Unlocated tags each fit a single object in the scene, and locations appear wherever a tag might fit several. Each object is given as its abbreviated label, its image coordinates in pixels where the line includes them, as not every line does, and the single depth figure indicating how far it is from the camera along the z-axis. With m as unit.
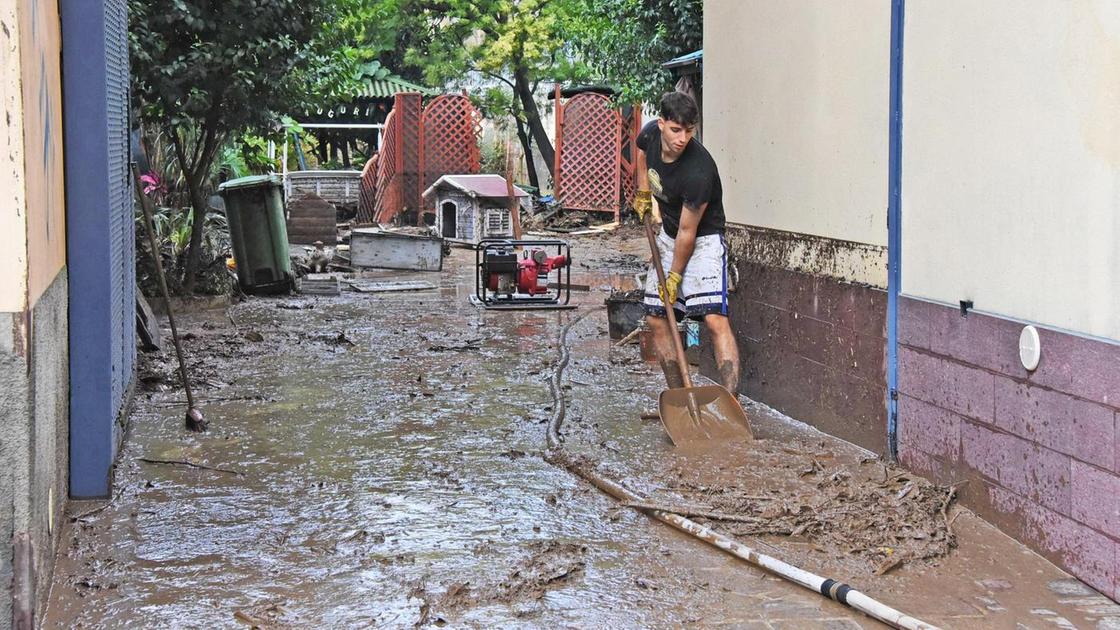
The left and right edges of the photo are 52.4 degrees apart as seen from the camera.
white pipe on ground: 3.63
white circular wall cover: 4.11
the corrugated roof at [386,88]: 29.23
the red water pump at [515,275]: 11.09
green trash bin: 11.59
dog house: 18.64
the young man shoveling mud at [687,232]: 6.24
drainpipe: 5.20
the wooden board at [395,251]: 15.01
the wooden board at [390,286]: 12.87
